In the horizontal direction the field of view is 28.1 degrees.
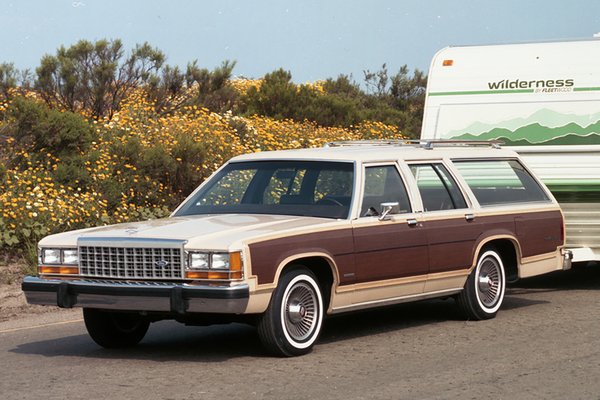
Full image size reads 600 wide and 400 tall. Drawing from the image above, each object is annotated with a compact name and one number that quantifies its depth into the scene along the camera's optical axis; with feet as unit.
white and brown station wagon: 27.68
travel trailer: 43.42
